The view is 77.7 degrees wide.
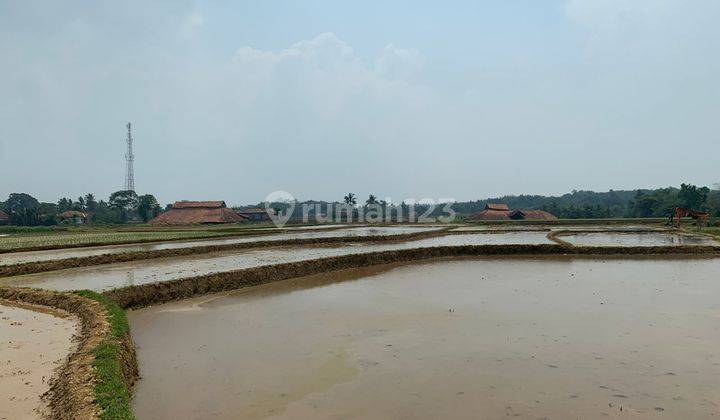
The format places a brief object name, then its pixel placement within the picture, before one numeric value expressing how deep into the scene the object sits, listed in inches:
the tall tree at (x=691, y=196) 2092.8
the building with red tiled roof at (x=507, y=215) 2219.5
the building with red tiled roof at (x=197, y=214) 2101.4
